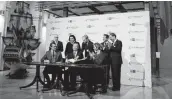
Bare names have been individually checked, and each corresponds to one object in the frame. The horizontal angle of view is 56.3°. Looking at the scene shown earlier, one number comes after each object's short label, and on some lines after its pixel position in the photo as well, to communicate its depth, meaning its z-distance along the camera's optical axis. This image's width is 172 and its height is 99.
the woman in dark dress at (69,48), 4.74
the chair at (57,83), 4.01
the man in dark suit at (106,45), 3.93
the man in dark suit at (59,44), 5.70
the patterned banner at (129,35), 4.96
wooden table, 3.12
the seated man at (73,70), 3.76
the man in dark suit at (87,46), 4.41
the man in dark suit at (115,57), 4.06
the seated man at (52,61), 4.07
